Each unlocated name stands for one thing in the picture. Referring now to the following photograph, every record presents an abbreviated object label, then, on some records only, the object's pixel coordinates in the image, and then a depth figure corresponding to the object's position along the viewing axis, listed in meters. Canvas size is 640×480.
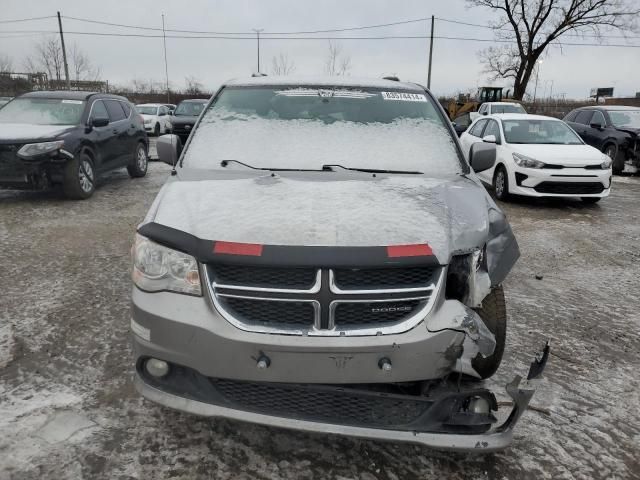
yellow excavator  25.48
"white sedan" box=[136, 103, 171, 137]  19.98
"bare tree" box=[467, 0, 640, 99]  32.47
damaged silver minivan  1.92
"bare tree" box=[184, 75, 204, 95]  48.42
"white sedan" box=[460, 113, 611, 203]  7.70
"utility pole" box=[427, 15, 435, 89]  34.36
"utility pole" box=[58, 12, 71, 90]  34.12
